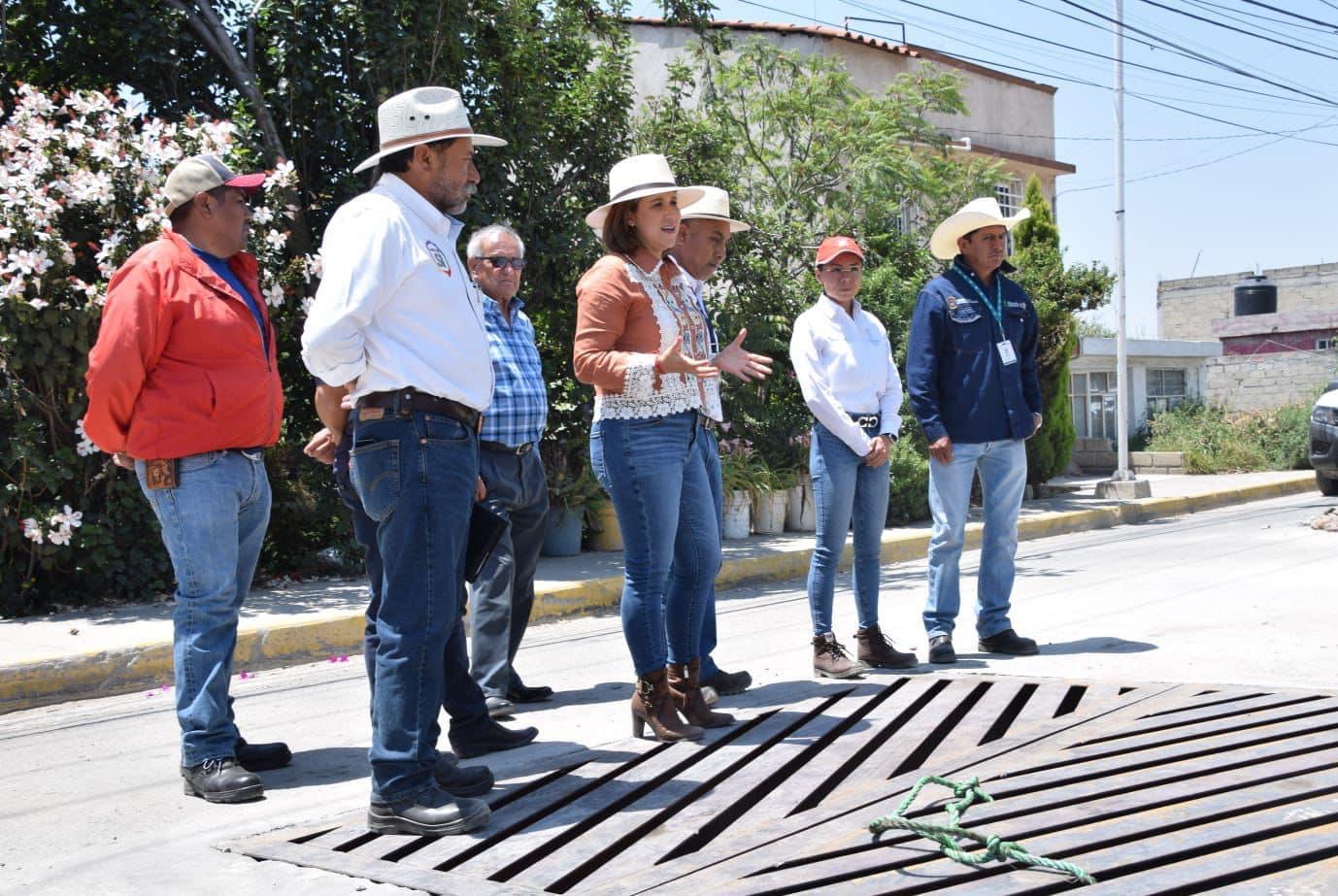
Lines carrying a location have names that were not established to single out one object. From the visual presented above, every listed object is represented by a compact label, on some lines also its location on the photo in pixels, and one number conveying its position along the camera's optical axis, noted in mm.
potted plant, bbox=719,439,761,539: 11797
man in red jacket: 4395
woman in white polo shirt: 6062
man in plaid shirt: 5586
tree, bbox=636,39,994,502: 12742
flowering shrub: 7805
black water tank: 39312
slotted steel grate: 3338
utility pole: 15875
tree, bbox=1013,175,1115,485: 15492
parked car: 16547
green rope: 3311
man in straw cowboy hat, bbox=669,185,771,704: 5344
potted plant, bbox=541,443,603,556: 10617
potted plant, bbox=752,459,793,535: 12250
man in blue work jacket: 6406
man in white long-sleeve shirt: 3723
